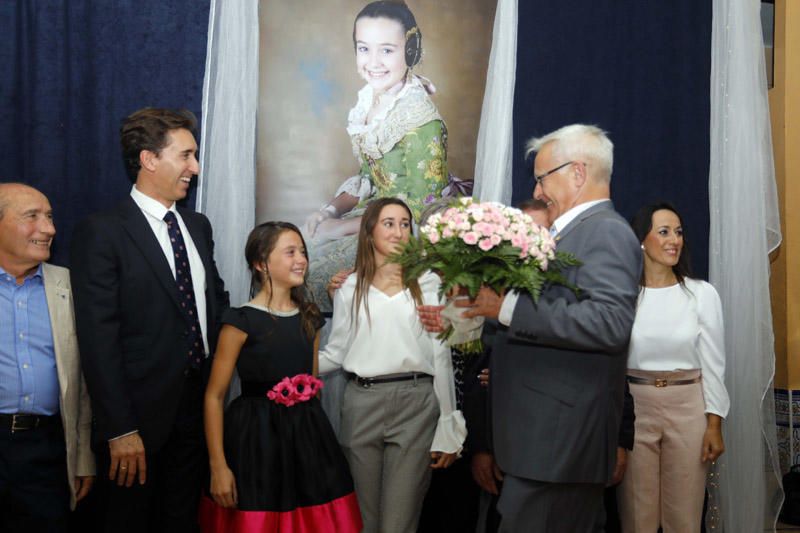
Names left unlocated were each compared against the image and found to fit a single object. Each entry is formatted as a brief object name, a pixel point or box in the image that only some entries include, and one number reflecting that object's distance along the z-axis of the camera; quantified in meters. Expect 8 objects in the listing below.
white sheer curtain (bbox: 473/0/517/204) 3.87
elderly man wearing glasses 2.06
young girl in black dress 2.64
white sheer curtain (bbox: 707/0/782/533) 3.95
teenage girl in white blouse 2.94
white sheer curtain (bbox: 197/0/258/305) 3.53
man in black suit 2.51
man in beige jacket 2.51
